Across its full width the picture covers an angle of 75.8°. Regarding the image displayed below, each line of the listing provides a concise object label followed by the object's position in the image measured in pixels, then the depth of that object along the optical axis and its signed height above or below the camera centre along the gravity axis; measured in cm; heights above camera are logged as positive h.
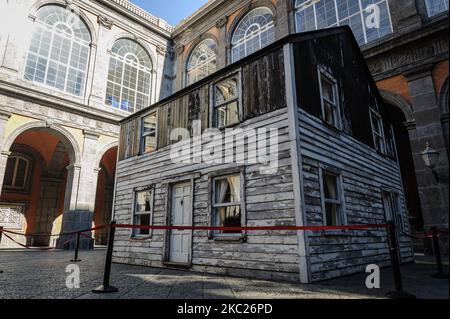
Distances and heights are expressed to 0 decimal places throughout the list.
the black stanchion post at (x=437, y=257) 515 -45
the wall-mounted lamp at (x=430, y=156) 907 +236
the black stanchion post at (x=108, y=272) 508 -68
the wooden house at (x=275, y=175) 657 +161
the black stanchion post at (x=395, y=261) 449 -45
